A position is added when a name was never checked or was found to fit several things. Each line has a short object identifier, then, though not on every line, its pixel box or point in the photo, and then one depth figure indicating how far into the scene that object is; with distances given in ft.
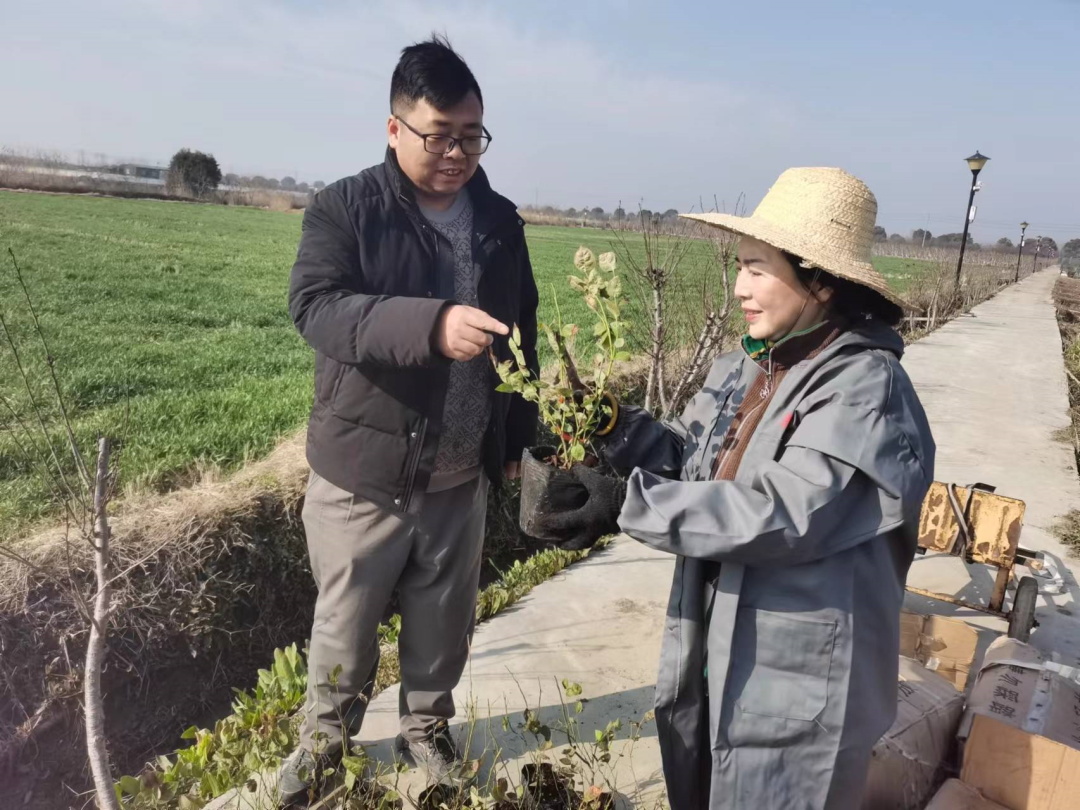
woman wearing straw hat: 4.49
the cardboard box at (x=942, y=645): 9.30
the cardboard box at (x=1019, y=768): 6.36
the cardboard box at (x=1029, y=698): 7.11
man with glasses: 6.35
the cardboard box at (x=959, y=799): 6.47
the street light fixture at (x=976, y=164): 57.41
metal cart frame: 10.53
